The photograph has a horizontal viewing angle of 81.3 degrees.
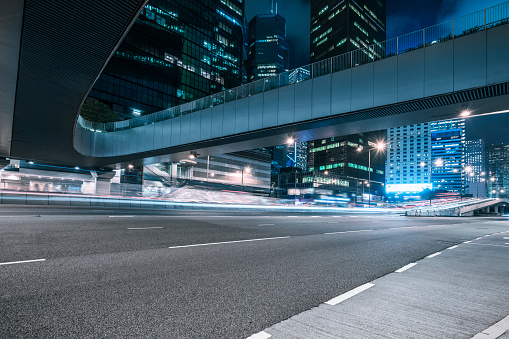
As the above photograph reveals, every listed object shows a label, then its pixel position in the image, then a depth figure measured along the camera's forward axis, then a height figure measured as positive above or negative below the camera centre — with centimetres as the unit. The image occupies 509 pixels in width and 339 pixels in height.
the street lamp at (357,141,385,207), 3668 +612
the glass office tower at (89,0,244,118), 7494 +3993
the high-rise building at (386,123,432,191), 12825 +414
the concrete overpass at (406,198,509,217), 4597 -216
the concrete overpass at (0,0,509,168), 941 +563
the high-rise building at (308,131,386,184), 17350 +2202
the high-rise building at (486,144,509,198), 13742 +184
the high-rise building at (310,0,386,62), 17925 +10634
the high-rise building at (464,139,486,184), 19324 +1344
